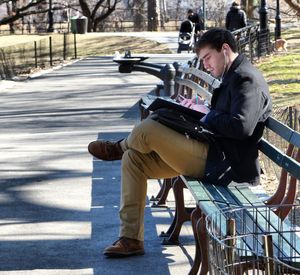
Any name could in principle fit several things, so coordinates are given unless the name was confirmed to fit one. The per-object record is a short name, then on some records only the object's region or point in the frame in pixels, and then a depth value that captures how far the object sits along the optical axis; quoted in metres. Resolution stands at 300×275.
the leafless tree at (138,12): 62.62
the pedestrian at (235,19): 27.56
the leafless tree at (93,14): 59.91
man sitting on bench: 5.64
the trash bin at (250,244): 3.34
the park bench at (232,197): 5.01
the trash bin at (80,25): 48.34
